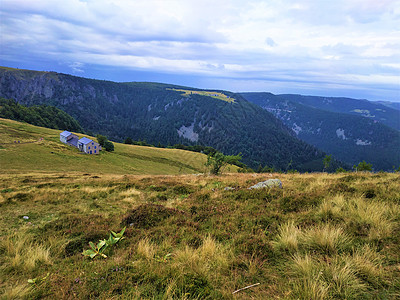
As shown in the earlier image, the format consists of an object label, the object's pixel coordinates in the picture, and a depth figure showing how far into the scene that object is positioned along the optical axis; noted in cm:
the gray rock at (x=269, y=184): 1155
